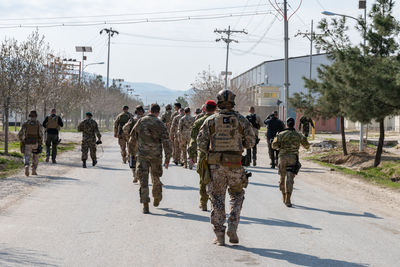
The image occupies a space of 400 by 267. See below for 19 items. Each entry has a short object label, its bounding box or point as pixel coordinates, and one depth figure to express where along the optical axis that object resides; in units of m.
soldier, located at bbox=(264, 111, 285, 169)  19.08
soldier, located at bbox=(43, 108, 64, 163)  20.67
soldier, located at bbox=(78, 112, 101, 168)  18.75
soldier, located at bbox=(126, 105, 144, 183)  10.98
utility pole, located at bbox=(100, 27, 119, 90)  80.06
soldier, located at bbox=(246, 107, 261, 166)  19.03
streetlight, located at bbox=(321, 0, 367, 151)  26.41
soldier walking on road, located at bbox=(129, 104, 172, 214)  10.39
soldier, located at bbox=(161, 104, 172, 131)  20.80
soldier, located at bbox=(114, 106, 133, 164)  18.44
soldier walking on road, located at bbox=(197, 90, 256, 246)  7.71
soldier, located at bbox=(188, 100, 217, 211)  7.89
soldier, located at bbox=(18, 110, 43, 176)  16.17
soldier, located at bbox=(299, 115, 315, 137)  26.94
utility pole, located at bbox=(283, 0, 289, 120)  29.38
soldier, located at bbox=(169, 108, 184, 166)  19.39
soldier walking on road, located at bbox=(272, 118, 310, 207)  11.34
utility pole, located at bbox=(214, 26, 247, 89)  65.38
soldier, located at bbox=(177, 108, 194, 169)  18.52
